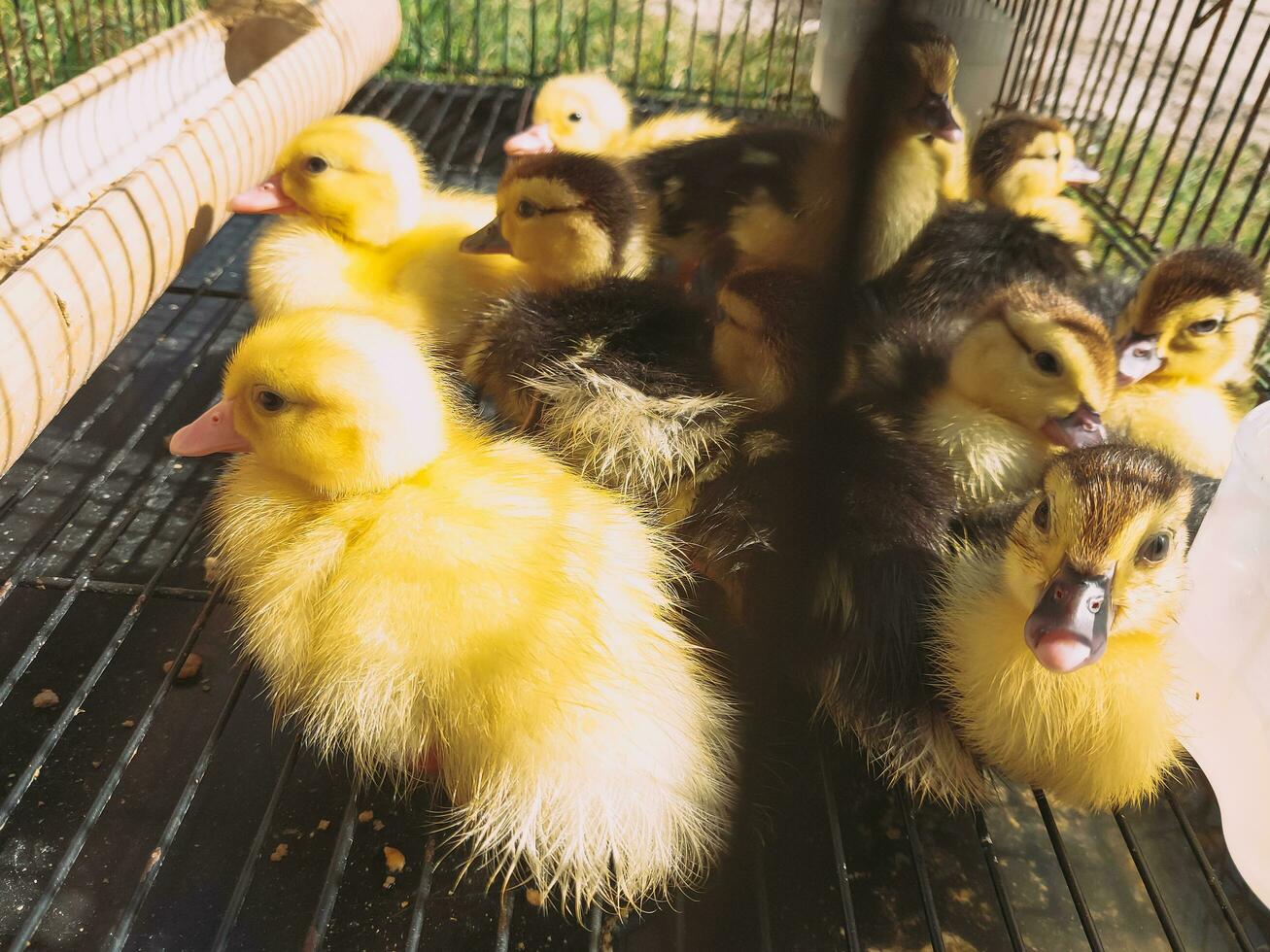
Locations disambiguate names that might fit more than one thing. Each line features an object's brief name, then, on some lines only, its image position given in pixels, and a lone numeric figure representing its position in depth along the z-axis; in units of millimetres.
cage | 227
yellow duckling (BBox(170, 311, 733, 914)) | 202
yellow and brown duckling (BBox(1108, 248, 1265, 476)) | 298
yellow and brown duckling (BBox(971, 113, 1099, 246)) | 397
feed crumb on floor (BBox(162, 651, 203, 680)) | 282
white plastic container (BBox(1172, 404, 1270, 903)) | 230
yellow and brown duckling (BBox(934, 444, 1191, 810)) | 204
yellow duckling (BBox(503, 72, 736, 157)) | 438
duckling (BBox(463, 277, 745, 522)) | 256
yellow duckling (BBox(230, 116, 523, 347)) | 329
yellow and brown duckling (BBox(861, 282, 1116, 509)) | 263
